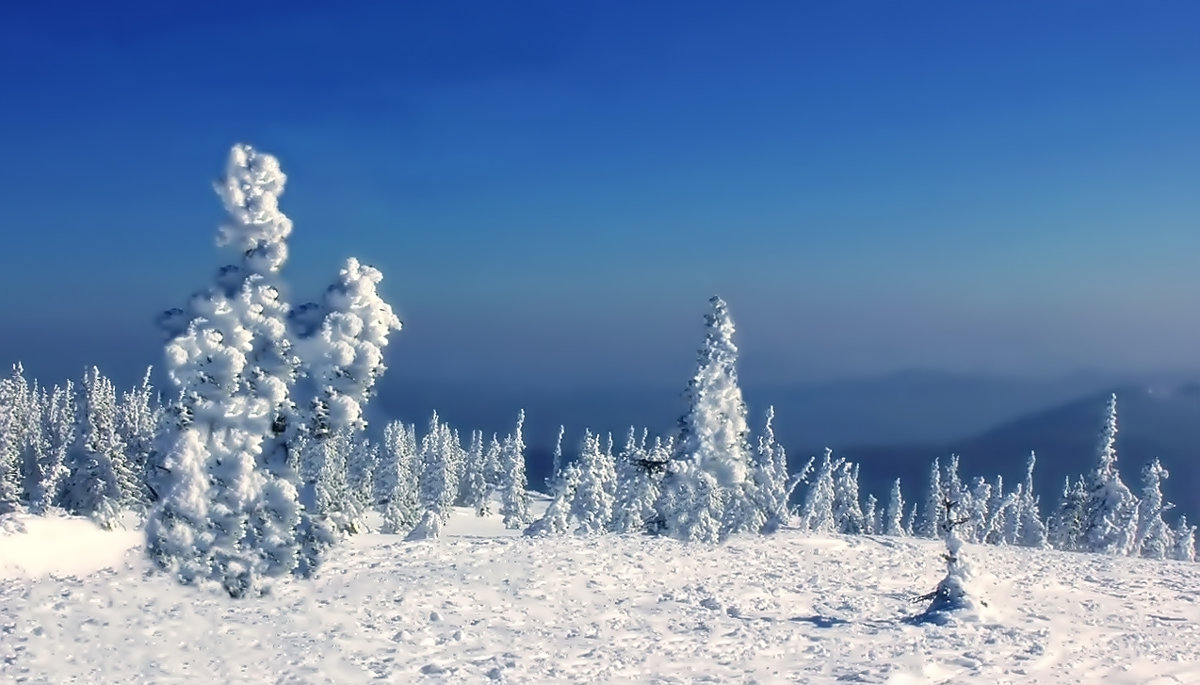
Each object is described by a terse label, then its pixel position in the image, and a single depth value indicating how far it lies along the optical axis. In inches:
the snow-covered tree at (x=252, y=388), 848.3
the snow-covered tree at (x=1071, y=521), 3339.1
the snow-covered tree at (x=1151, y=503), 2768.2
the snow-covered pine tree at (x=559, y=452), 5251.0
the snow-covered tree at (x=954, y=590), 938.1
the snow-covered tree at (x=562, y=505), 2539.4
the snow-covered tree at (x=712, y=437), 1547.7
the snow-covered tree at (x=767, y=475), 1664.9
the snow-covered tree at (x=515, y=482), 4215.1
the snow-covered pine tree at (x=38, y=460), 2095.2
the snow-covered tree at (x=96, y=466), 1978.3
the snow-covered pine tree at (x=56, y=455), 2072.3
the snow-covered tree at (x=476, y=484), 5170.3
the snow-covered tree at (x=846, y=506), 4621.1
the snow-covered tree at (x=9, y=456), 2280.1
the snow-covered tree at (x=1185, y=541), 3432.6
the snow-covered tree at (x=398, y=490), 3639.3
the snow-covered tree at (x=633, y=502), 2662.4
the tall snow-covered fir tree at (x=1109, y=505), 2568.9
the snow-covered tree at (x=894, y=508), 5113.2
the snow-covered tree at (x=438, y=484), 4015.8
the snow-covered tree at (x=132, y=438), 2166.6
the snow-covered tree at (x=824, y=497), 4215.1
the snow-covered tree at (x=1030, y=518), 3880.4
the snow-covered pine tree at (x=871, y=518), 5252.0
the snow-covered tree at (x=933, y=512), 4249.5
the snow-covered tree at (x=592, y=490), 2992.1
